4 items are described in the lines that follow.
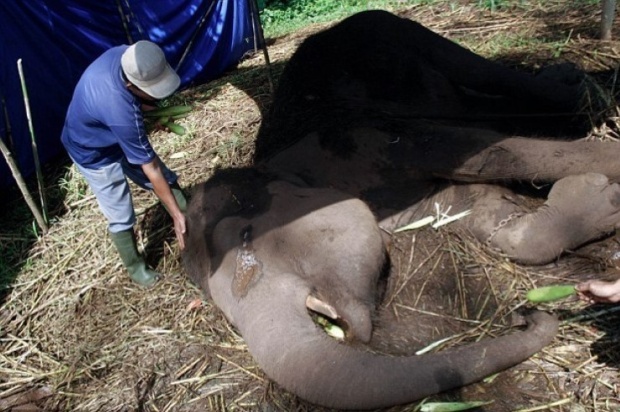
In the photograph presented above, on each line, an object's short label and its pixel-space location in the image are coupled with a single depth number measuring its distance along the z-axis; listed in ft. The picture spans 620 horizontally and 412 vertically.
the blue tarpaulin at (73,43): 23.18
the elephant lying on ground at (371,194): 9.18
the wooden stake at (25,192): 18.25
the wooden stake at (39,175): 18.99
